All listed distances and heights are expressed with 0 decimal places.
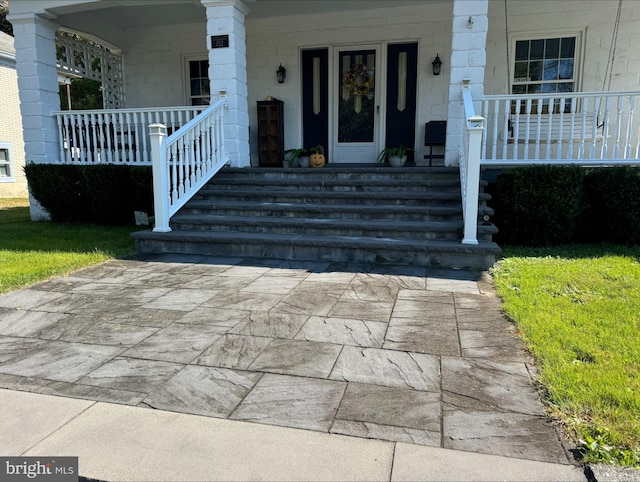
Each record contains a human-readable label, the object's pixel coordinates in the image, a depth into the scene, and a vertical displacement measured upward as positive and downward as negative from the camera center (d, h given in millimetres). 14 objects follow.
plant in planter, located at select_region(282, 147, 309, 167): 8234 +59
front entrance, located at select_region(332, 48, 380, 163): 8438 +997
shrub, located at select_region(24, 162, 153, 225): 7082 -489
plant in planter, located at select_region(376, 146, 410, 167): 7879 +92
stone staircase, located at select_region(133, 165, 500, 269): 5000 -728
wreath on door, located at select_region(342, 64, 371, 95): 8430 +1482
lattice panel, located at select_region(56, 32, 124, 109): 8727 +1907
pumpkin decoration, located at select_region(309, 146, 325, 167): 7930 +23
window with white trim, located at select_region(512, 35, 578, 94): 7684 +1608
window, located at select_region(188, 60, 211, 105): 9422 +1623
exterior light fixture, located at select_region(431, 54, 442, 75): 7973 +1662
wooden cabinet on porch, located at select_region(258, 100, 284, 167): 8617 +524
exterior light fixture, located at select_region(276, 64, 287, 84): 8641 +1629
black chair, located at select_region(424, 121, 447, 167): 7791 +447
